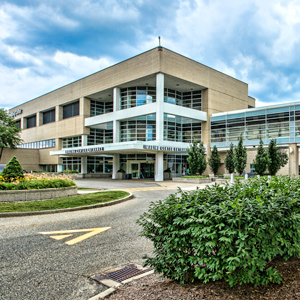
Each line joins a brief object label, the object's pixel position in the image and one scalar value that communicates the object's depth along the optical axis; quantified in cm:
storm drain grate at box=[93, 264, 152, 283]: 456
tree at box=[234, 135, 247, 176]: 2873
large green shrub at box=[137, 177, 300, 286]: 298
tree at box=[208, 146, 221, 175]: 3341
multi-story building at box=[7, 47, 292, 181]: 3531
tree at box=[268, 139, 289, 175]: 2750
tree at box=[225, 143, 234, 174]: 3294
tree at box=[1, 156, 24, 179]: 1509
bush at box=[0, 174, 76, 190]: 1379
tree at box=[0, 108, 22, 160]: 5303
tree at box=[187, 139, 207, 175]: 3106
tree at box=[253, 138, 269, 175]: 2698
